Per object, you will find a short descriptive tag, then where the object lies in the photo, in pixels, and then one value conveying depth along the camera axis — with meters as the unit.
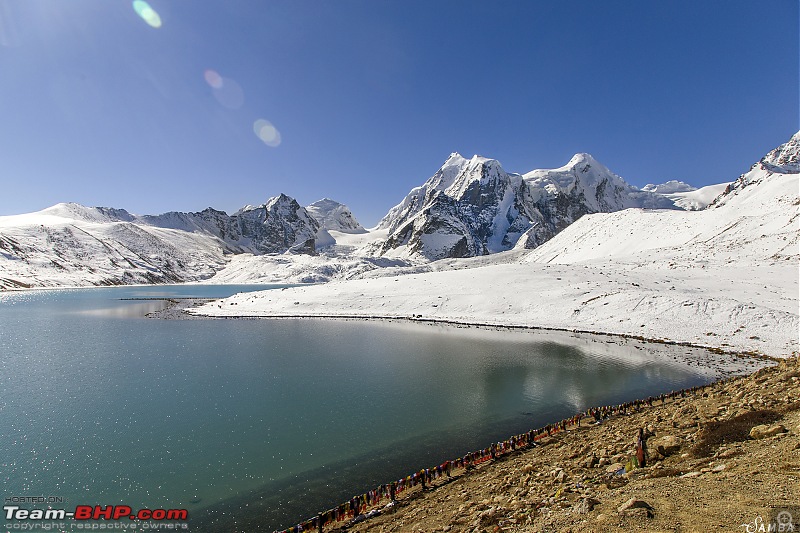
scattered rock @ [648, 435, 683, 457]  15.87
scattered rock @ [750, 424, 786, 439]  14.54
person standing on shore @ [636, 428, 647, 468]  14.91
